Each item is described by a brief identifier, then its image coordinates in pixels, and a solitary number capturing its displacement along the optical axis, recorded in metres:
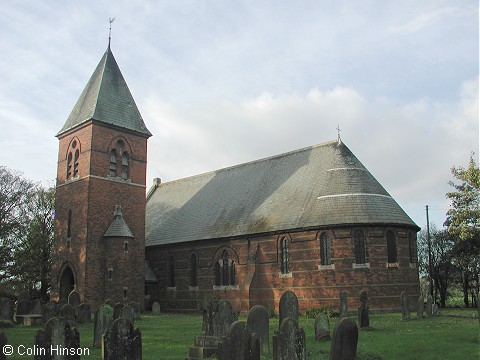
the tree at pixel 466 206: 34.62
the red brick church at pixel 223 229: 26.98
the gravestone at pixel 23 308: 24.16
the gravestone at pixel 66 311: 17.78
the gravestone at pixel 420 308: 23.00
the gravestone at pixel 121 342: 9.20
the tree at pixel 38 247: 42.38
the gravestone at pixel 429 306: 24.32
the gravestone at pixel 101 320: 15.25
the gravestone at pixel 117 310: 18.06
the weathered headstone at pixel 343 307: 20.19
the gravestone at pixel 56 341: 9.59
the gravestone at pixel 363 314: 18.14
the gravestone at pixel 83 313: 23.52
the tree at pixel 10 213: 38.94
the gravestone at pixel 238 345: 9.23
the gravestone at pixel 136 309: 26.60
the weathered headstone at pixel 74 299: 24.67
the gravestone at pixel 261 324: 13.06
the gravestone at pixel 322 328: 15.18
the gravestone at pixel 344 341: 8.91
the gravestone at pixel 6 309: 23.05
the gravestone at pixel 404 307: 21.78
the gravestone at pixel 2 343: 9.18
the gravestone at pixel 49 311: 20.00
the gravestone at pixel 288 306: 15.18
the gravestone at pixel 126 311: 16.88
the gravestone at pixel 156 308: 31.83
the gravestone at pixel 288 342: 9.94
